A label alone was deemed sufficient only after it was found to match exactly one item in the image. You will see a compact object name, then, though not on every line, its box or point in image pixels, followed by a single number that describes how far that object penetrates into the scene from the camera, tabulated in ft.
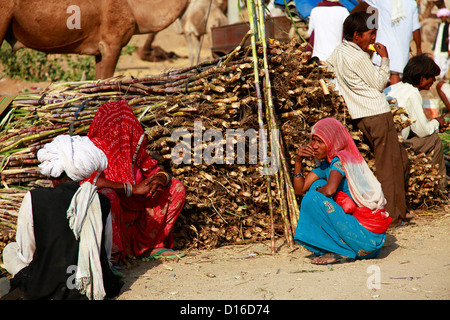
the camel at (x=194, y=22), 93.61
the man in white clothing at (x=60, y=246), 21.13
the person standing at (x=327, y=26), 38.96
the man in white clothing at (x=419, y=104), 36.60
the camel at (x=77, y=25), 45.96
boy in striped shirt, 31.83
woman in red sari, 26.86
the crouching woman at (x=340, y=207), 26.30
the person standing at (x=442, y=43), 71.92
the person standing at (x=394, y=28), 44.55
